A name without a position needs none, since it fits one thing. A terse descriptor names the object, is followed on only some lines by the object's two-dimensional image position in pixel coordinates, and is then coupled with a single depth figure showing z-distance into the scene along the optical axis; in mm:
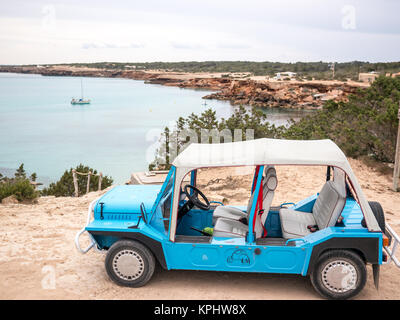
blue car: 5098
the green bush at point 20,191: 11797
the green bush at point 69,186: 18172
